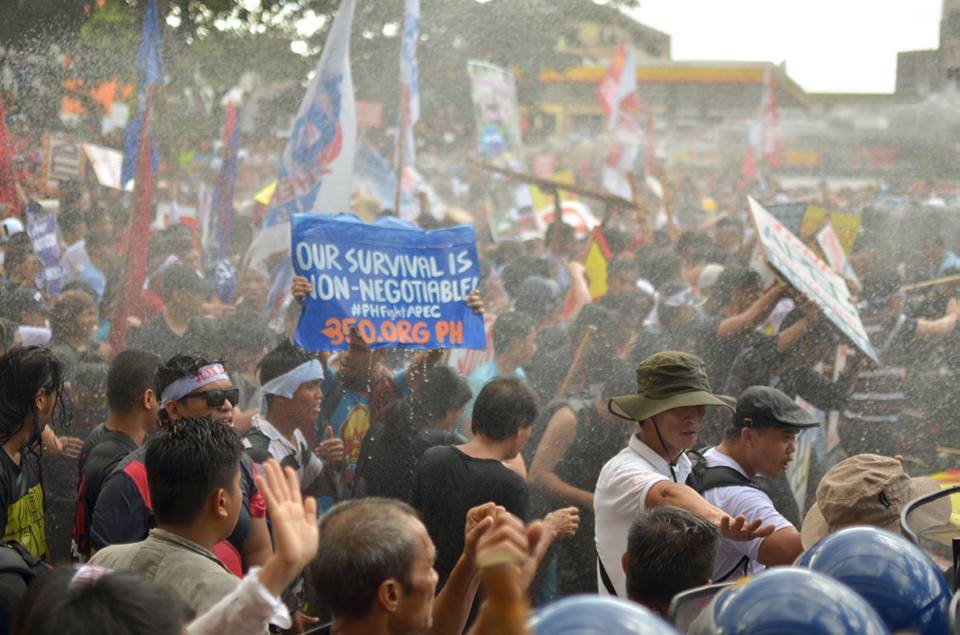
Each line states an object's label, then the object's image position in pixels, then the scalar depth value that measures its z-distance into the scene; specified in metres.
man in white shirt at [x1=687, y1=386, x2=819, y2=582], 3.20
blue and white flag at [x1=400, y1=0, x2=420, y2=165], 7.47
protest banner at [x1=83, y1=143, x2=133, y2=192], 8.38
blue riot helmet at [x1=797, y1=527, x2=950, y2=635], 1.78
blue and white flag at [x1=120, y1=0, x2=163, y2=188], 6.80
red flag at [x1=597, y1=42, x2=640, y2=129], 10.32
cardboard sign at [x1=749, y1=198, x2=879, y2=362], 5.25
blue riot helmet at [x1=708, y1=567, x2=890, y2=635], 1.48
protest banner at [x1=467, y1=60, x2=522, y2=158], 9.02
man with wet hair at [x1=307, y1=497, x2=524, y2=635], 2.10
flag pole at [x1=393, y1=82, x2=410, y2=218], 7.49
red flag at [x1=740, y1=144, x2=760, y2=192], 14.19
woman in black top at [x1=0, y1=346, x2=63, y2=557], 3.24
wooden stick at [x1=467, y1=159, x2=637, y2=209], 8.27
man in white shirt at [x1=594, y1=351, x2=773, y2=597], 3.04
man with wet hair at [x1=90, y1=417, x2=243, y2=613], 2.41
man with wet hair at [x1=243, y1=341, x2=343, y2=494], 3.98
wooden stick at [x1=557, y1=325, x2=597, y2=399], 5.70
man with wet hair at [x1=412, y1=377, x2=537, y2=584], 3.70
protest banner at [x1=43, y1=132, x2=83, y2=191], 7.75
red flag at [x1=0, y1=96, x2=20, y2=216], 7.09
